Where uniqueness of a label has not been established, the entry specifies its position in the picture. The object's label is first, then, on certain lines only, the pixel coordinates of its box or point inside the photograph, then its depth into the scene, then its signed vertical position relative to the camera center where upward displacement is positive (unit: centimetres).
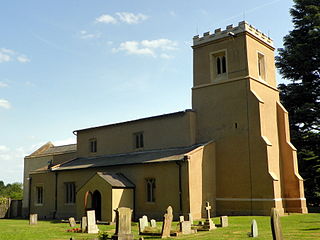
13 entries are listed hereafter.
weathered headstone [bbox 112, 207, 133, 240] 1550 -155
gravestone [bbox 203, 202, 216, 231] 1924 -197
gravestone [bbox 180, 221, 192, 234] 1781 -191
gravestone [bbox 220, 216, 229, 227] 2055 -192
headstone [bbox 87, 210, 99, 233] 2033 -186
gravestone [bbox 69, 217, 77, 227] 2431 -218
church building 2730 +249
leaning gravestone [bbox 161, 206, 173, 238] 1661 -172
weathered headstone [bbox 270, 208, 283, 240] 682 -73
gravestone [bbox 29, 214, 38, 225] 2664 -212
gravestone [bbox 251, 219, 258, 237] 1552 -183
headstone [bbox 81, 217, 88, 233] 2072 -196
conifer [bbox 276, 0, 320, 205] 3406 +942
